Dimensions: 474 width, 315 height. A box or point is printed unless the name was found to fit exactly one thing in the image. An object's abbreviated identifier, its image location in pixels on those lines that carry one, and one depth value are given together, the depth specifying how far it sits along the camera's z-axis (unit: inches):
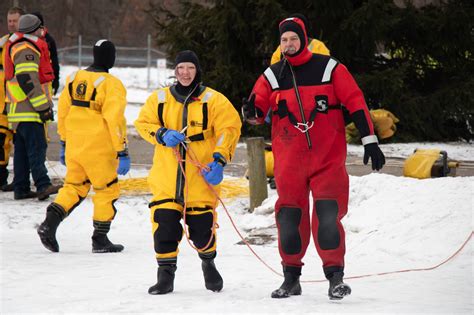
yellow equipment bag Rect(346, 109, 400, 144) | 1217.1
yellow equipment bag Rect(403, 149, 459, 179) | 892.0
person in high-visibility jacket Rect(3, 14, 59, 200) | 778.2
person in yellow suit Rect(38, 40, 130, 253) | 627.8
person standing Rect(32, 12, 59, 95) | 874.8
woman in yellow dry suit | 491.8
